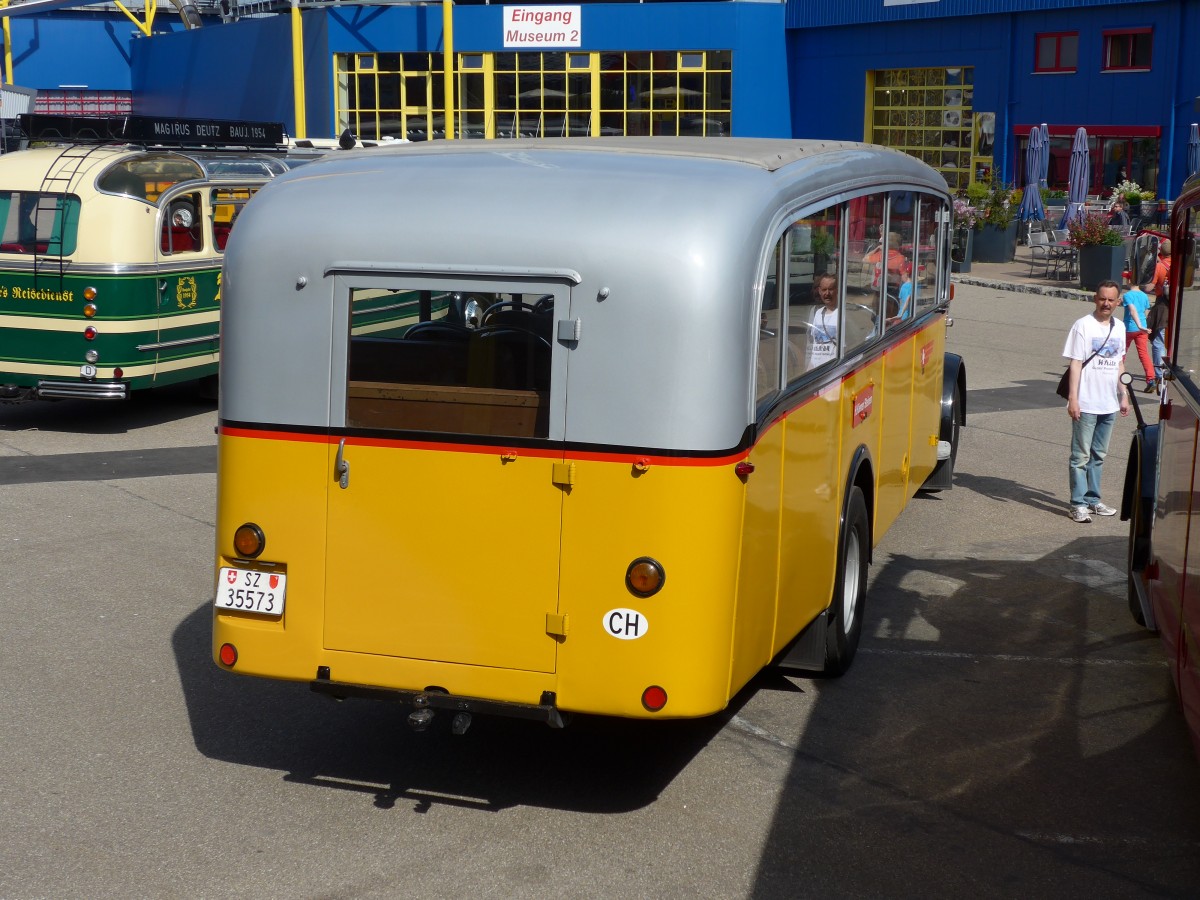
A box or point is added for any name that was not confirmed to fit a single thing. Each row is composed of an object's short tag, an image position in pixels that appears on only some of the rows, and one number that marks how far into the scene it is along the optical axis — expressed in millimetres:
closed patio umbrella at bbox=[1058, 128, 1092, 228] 28767
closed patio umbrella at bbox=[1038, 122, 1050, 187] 29672
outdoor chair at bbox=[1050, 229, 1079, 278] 26719
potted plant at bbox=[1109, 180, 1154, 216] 28047
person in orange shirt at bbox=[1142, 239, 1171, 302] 16361
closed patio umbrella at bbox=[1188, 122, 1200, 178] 25375
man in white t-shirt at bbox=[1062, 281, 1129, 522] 10359
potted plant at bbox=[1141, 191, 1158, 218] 28228
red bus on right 5695
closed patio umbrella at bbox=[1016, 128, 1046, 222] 29719
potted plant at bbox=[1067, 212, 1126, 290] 24266
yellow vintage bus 5219
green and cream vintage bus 13289
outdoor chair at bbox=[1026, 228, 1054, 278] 27266
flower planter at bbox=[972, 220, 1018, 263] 29312
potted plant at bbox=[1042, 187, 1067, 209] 31631
